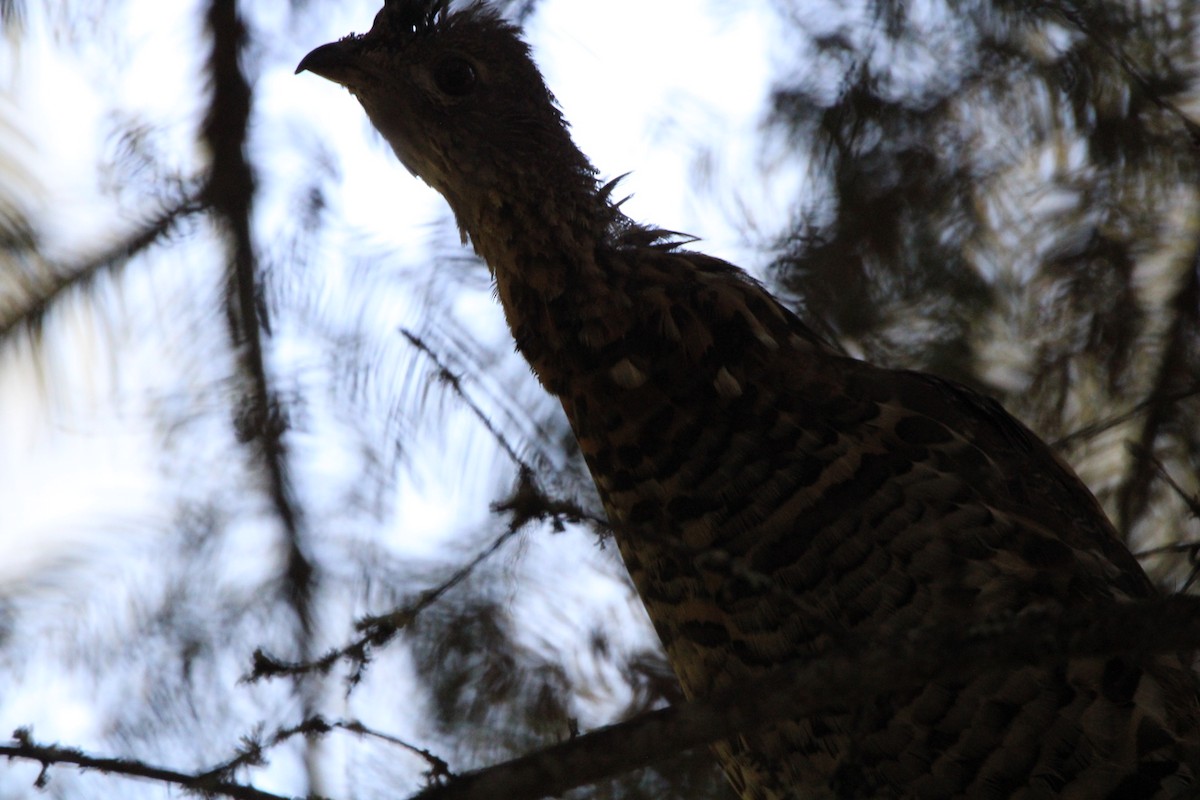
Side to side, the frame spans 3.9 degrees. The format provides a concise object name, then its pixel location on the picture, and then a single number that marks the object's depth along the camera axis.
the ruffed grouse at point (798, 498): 3.79
